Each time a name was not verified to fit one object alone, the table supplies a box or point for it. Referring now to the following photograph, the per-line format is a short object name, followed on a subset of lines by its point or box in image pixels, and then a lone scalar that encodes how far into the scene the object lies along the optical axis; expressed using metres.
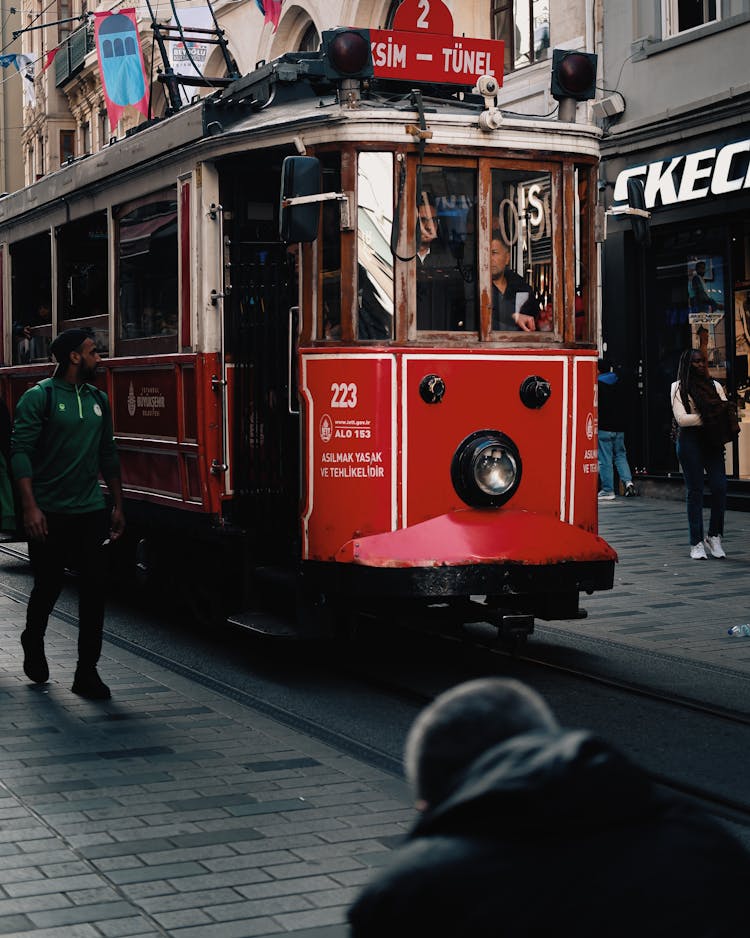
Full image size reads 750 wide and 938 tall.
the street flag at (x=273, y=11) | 21.09
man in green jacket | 7.51
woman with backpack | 13.01
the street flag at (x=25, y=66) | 27.53
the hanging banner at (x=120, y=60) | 22.62
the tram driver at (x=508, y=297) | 8.27
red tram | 7.94
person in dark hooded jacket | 1.76
